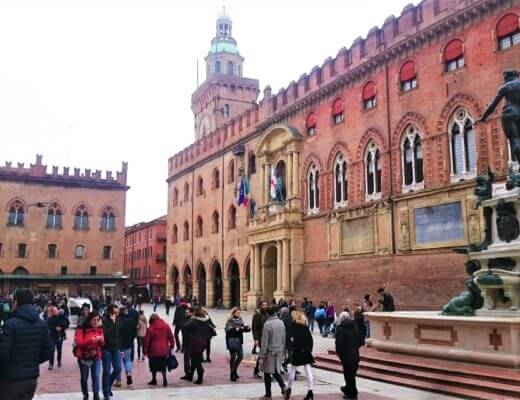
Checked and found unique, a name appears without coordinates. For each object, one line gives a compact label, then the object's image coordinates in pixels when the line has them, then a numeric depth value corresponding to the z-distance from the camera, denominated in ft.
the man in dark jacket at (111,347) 31.60
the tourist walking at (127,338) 36.17
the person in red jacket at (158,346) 35.22
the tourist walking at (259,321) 43.51
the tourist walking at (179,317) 53.01
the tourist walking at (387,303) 54.19
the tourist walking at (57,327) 43.45
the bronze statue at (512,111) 39.50
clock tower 193.98
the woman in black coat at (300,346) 31.86
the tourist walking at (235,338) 37.86
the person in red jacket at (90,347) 29.27
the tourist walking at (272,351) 31.48
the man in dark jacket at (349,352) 31.22
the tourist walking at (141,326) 47.05
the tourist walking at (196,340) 36.17
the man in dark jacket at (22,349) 17.39
